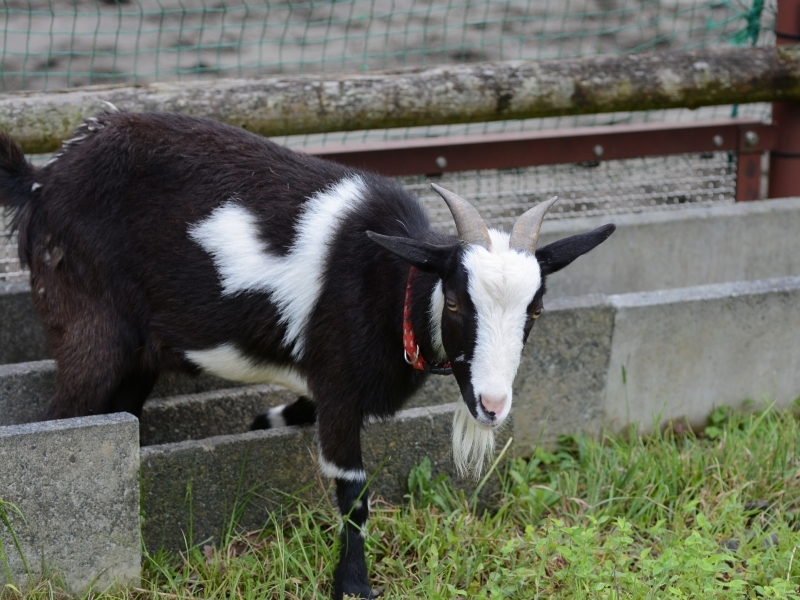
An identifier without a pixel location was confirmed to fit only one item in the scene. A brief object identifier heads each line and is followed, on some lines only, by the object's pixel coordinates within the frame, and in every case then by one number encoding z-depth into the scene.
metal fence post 10.50
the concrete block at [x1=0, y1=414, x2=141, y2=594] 5.67
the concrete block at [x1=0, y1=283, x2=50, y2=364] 7.77
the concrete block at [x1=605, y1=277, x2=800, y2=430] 8.27
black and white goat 6.26
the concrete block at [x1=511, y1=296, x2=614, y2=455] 7.93
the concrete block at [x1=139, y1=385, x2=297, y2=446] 7.24
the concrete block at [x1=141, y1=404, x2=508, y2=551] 6.41
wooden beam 8.10
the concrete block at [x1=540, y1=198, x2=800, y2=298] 9.33
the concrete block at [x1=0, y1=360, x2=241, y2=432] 6.86
